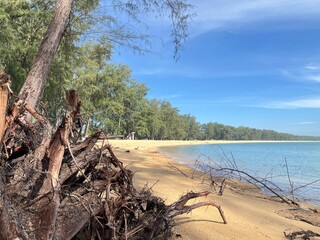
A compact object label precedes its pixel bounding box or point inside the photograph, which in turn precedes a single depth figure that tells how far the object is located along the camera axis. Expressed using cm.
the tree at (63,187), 182
